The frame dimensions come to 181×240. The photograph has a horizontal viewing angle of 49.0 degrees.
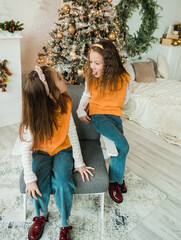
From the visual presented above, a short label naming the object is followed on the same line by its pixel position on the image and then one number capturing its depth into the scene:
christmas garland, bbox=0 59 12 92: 2.30
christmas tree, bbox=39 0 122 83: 2.28
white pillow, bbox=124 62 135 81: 3.42
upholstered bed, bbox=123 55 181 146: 2.69
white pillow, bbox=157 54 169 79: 3.88
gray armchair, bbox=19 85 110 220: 1.24
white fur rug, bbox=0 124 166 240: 1.34
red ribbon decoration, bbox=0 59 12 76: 2.29
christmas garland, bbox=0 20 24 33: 2.16
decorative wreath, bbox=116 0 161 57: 3.24
